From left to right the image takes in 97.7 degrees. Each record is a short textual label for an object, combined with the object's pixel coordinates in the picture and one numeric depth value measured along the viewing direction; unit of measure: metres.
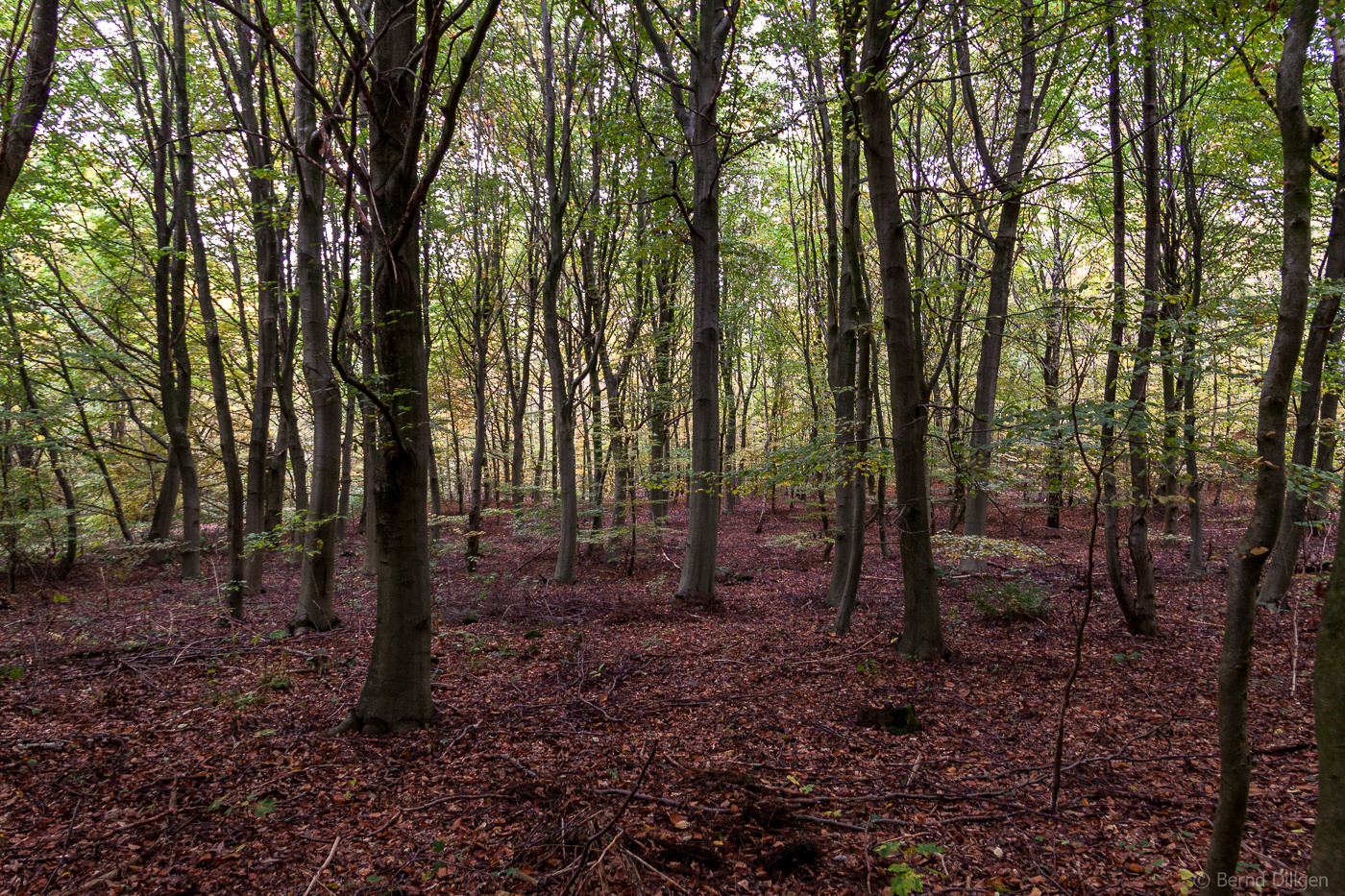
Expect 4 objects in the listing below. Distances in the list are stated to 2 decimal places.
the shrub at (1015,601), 7.00
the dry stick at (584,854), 2.57
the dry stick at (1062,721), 2.63
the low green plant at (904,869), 2.51
